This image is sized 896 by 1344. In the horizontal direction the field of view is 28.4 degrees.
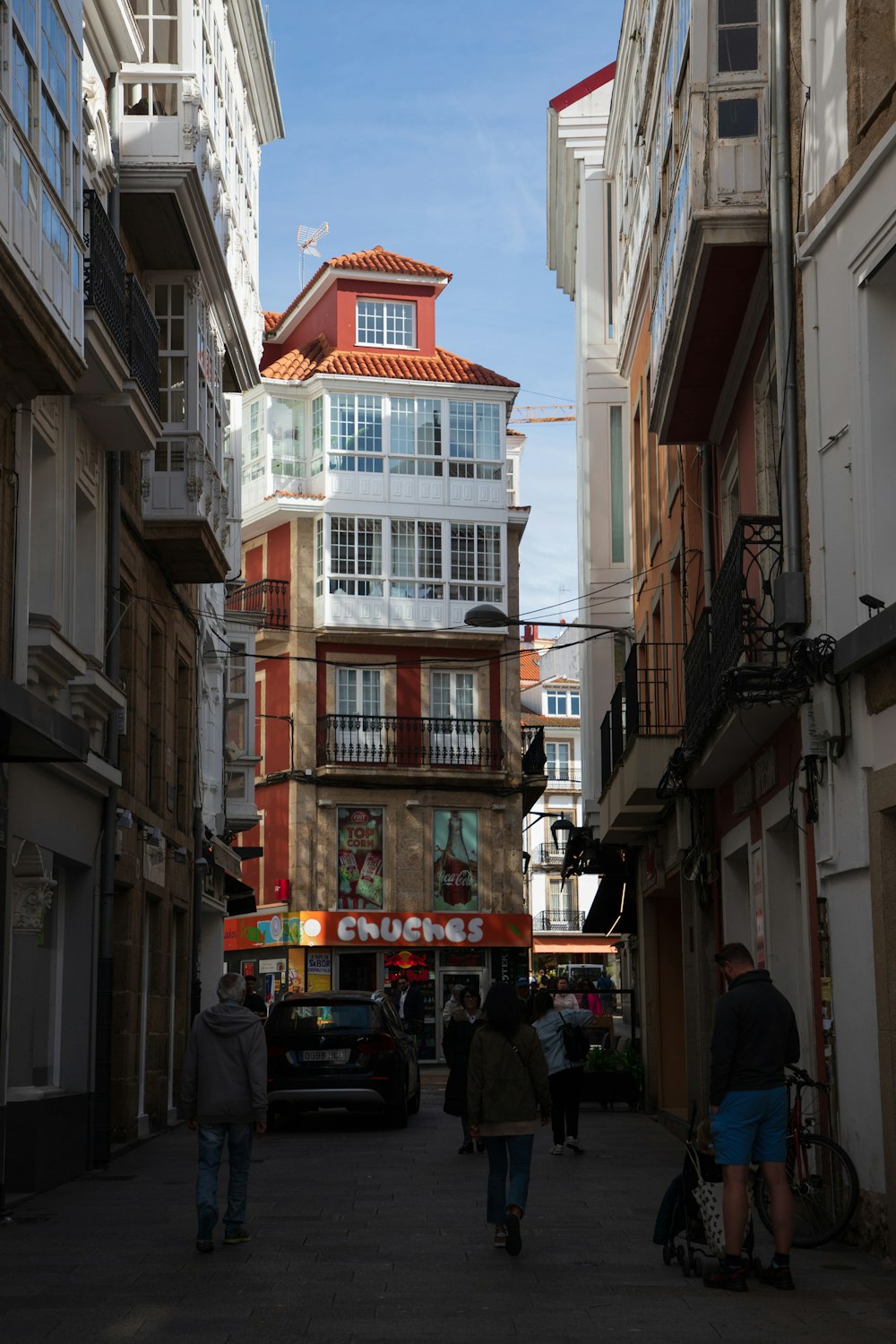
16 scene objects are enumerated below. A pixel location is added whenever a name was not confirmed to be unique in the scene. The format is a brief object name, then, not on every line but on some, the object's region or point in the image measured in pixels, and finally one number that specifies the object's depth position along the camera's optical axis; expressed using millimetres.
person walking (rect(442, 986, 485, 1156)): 17000
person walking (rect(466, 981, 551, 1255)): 10695
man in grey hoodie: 10977
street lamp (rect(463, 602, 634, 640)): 22403
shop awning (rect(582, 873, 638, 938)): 28594
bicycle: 10570
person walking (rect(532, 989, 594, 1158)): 16906
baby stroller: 9477
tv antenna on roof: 58094
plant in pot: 24297
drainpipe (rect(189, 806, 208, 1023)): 23312
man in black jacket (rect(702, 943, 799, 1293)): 9250
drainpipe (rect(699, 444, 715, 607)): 18031
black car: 20281
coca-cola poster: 43969
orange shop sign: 42969
